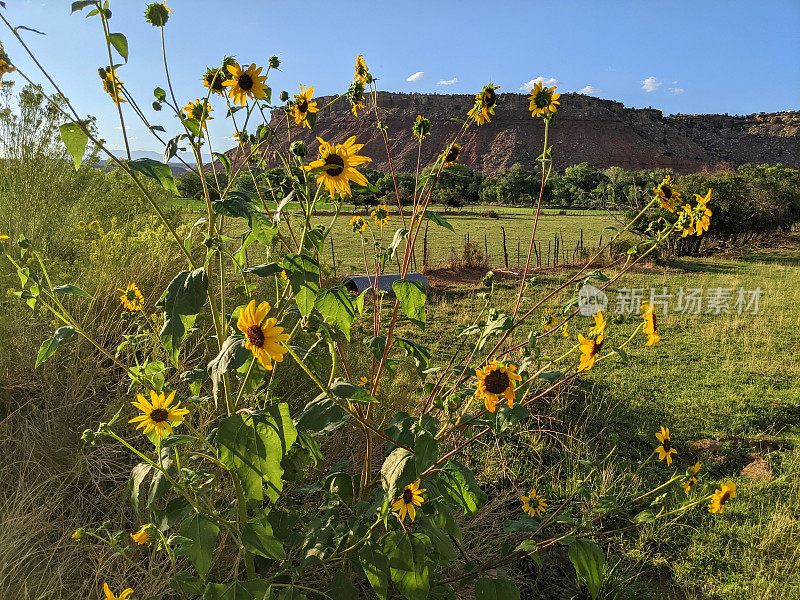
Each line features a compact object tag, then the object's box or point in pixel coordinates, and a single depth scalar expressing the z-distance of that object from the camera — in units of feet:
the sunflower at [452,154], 5.43
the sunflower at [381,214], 6.83
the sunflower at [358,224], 7.49
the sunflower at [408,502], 4.76
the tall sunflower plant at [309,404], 4.02
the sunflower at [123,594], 4.37
